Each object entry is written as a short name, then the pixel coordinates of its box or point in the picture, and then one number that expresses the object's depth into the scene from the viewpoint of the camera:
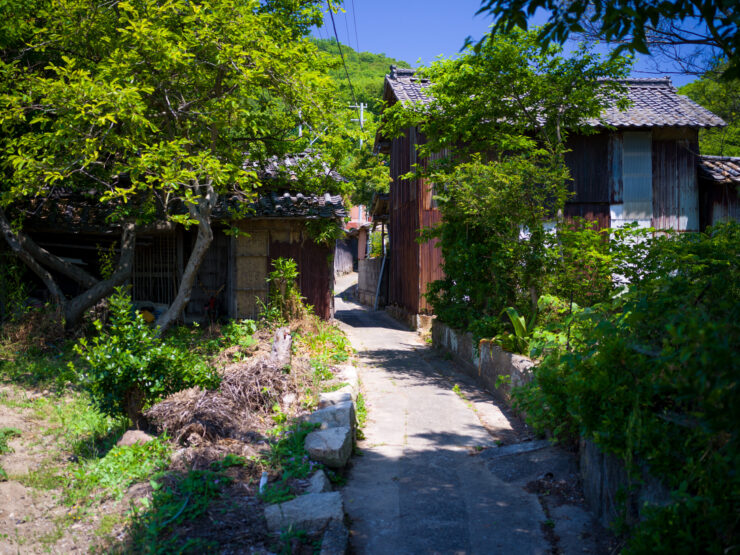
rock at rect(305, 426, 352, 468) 4.75
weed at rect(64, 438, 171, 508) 4.54
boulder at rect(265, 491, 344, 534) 3.73
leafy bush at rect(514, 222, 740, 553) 2.21
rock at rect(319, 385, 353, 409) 5.96
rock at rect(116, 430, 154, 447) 5.12
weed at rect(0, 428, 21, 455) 5.55
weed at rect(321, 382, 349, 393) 6.73
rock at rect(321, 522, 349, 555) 3.41
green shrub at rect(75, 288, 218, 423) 5.25
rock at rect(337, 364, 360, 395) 7.09
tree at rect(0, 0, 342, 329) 7.38
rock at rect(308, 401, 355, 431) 5.37
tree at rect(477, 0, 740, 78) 2.60
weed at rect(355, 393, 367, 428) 6.32
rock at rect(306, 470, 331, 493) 4.26
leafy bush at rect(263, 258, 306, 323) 10.57
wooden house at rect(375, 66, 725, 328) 13.82
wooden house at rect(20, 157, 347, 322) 10.94
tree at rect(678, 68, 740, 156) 5.55
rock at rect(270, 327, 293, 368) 6.93
